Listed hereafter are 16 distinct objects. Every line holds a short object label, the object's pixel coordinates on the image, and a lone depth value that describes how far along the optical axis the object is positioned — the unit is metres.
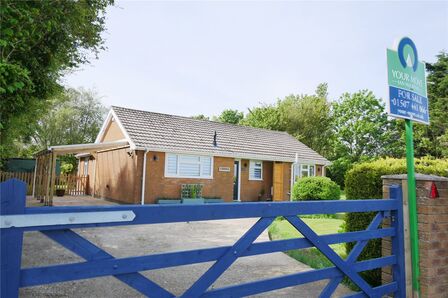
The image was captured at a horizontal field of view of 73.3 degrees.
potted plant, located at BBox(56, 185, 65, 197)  19.00
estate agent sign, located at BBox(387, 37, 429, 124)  3.25
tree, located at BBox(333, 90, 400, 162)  37.56
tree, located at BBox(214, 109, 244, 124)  57.18
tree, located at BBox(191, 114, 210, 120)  60.88
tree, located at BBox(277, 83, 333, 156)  38.53
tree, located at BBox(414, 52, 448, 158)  28.73
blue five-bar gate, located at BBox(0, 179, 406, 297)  1.68
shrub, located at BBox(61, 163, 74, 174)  28.95
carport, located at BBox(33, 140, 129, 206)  13.62
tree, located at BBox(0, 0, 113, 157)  4.67
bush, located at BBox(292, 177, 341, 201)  14.11
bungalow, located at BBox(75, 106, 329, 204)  16.03
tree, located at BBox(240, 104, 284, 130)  38.66
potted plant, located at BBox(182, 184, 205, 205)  16.62
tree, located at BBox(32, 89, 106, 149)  33.28
